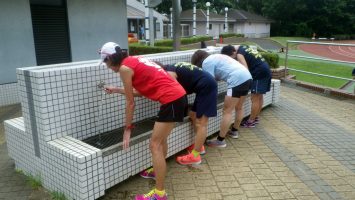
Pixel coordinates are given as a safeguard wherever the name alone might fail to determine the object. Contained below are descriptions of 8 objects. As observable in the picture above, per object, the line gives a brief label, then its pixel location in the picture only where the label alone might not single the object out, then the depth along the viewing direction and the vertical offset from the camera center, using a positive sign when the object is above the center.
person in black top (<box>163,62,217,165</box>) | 3.91 -0.76
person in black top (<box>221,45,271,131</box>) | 5.45 -0.68
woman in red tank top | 3.11 -0.57
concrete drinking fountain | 3.22 -1.11
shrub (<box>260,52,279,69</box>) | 10.02 -0.84
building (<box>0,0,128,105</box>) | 7.04 +0.10
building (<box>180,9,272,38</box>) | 50.22 +1.53
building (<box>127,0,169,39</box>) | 37.28 +1.78
